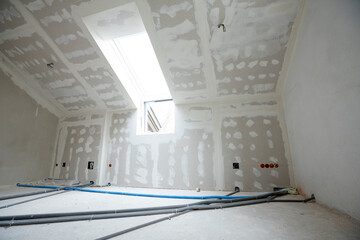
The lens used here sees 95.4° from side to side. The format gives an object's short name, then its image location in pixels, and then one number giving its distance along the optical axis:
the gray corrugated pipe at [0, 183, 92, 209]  1.91
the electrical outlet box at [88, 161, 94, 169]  4.09
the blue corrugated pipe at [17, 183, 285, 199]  2.25
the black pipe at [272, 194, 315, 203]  2.05
